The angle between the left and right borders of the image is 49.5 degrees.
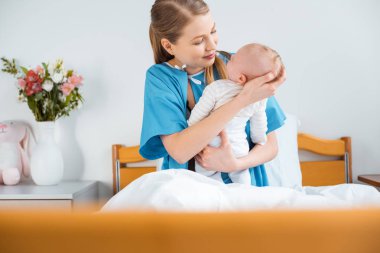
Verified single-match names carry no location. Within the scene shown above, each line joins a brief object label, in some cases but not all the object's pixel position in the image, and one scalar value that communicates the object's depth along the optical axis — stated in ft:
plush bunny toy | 9.00
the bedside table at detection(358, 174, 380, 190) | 8.23
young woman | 3.75
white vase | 8.73
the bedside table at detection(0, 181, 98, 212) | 7.86
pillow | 6.95
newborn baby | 3.72
